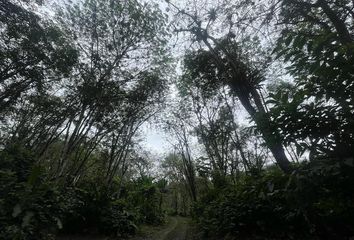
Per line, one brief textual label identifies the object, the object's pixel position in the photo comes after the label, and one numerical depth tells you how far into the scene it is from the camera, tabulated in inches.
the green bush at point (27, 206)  140.6
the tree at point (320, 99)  83.7
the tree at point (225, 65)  251.0
